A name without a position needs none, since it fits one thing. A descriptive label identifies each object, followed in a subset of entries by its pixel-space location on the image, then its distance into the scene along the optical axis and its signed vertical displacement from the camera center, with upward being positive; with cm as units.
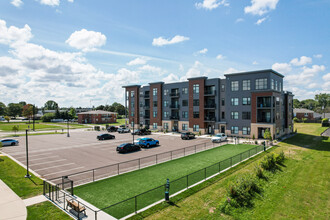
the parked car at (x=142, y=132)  5068 -539
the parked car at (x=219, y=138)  3812 -537
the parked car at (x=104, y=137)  4294 -556
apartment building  4162 +141
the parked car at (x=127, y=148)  2920 -558
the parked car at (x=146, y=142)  3341 -536
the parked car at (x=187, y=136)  4253 -548
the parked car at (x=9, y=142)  3541 -543
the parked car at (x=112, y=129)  5994 -536
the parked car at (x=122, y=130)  5694 -541
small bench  1125 -562
